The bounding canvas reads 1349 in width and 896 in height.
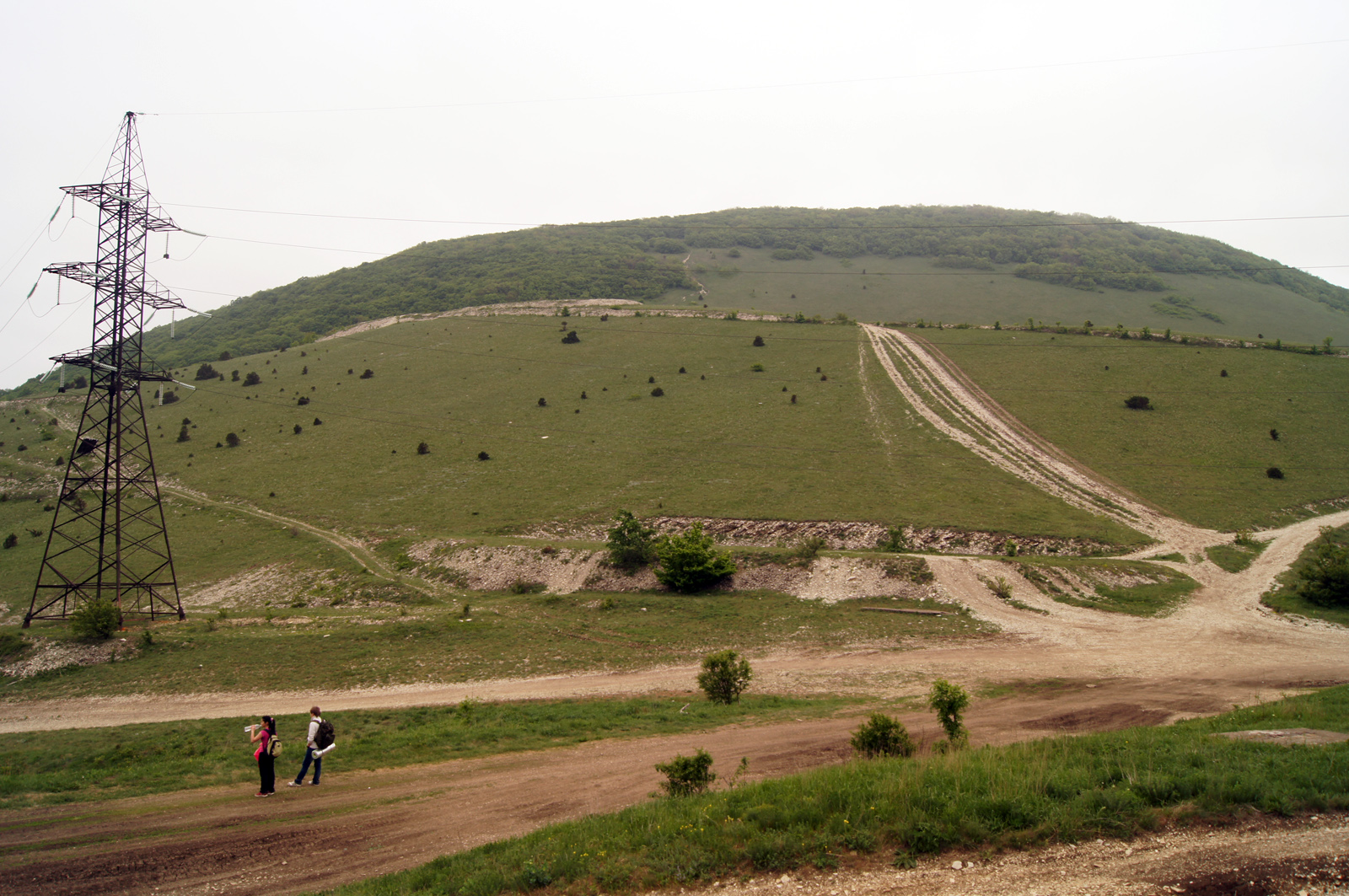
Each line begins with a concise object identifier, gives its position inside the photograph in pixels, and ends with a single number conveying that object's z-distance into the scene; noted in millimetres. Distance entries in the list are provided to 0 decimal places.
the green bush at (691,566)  33094
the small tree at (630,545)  35781
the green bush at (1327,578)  26938
